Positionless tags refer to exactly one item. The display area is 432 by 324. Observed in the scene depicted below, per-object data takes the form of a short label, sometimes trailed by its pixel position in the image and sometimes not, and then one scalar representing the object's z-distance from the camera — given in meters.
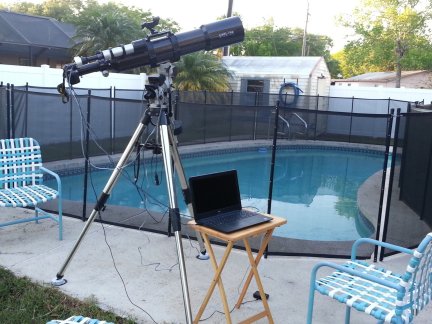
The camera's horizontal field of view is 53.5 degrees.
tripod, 2.90
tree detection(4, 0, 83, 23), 35.81
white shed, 16.72
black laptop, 2.43
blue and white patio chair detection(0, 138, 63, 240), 3.83
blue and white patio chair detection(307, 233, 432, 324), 1.82
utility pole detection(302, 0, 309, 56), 31.59
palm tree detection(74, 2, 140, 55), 15.38
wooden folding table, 2.27
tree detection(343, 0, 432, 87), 23.33
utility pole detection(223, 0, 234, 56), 17.78
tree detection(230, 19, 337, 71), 36.47
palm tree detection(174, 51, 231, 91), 15.04
